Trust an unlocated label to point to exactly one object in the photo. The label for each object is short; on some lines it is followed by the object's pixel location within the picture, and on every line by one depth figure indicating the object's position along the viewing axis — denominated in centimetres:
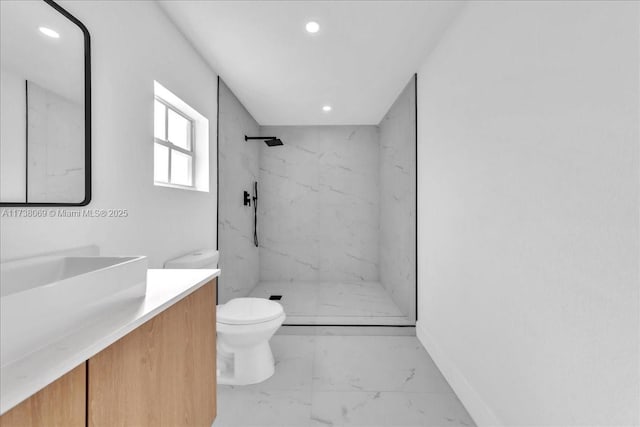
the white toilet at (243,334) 180
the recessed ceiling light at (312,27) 188
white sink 53
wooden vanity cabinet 55
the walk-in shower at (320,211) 381
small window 204
